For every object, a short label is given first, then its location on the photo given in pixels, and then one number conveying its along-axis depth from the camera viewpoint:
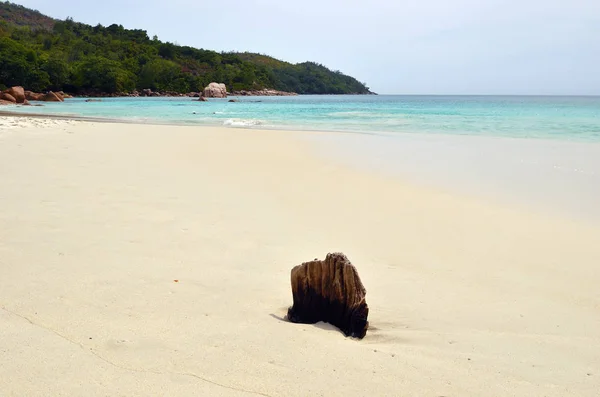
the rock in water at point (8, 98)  38.56
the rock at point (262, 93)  108.69
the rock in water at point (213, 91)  83.06
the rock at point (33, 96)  48.42
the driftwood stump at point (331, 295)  2.86
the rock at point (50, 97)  48.28
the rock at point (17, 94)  39.53
